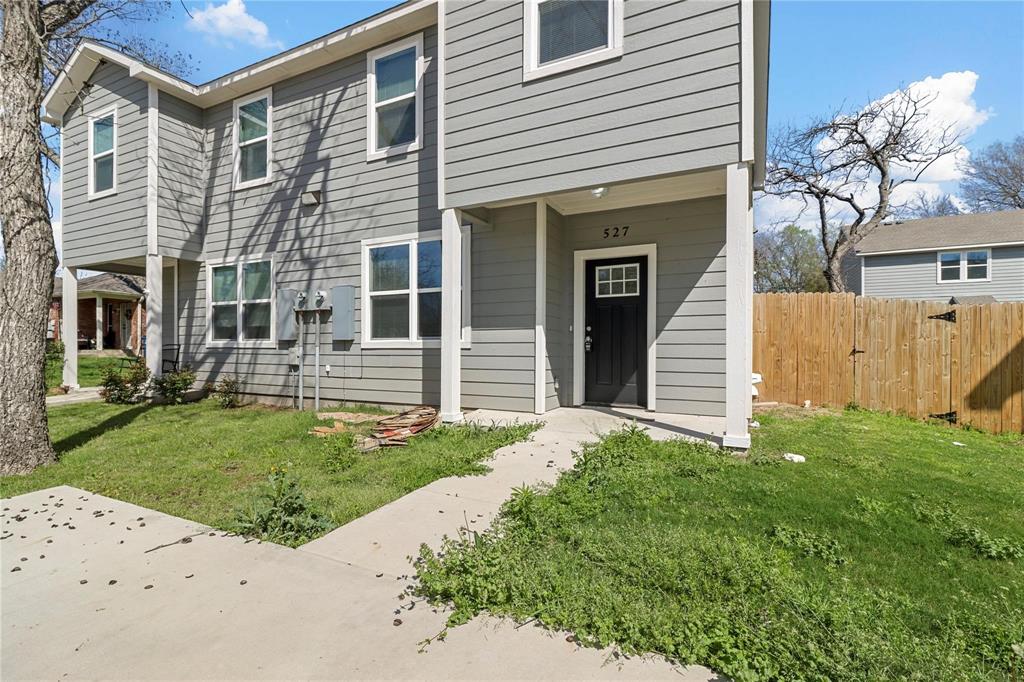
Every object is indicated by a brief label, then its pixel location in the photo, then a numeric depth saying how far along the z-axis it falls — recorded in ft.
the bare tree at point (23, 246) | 14.12
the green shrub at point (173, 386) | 26.32
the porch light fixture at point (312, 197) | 24.41
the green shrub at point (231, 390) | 26.84
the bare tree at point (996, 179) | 66.69
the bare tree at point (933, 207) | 70.49
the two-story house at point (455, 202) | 15.06
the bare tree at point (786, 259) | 86.48
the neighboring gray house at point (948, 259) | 50.03
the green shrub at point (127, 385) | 26.78
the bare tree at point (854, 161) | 50.01
